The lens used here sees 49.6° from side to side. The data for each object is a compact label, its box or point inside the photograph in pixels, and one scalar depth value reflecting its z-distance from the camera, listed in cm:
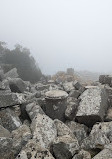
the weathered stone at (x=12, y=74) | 842
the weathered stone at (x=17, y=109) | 383
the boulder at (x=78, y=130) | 345
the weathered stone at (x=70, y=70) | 1099
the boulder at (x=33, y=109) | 372
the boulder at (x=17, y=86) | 559
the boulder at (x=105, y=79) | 539
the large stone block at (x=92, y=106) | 365
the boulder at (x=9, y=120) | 348
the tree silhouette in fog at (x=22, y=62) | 1185
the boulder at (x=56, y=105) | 381
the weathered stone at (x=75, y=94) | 454
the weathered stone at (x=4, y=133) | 290
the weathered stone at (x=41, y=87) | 604
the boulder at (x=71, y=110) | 385
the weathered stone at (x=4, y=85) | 466
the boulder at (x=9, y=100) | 361
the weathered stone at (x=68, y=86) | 512
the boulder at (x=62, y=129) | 318
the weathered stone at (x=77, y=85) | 513
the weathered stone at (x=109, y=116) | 378
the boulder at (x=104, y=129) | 315
